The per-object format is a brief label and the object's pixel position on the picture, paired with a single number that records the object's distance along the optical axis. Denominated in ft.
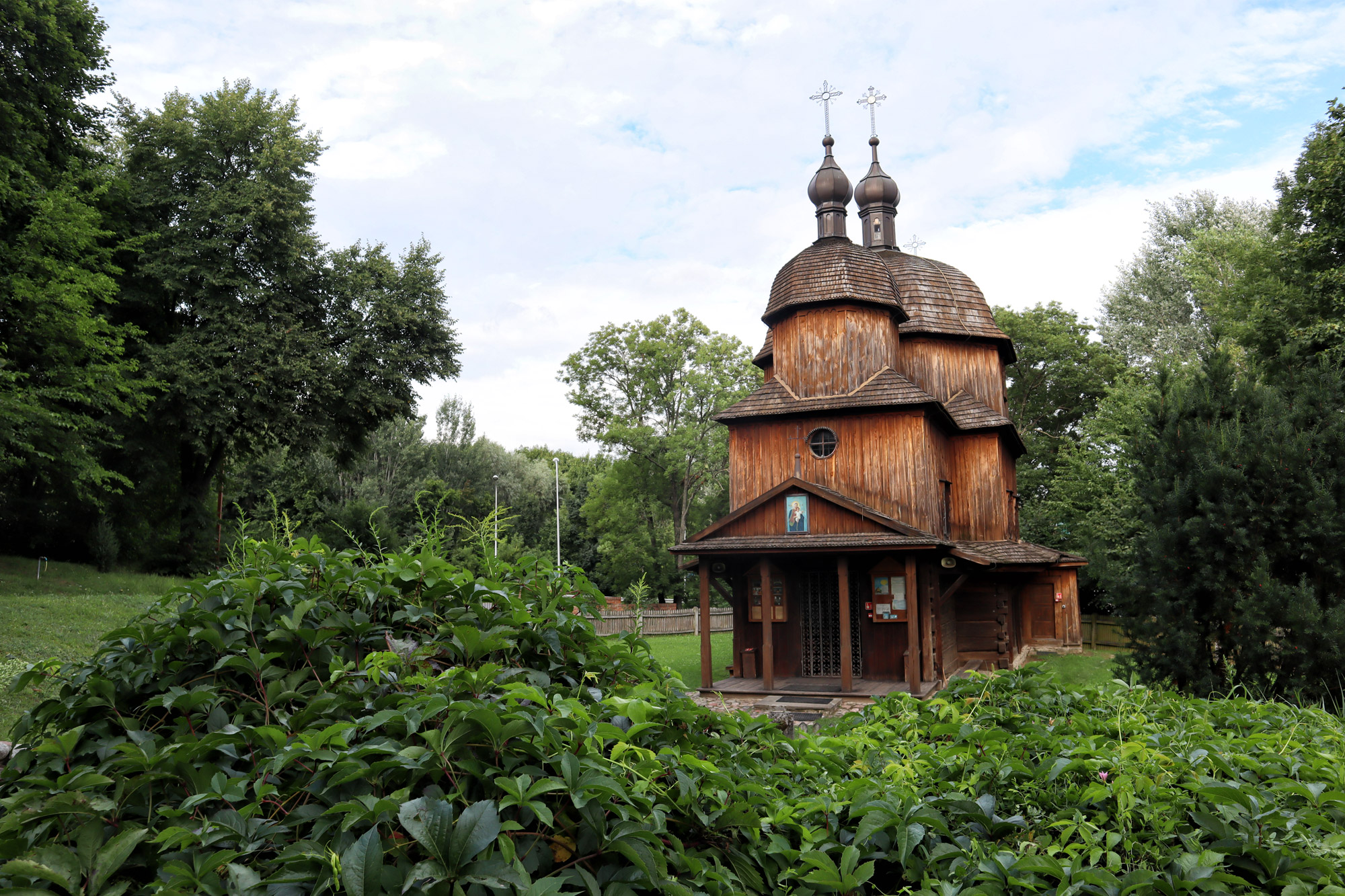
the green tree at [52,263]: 59.77
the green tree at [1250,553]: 24.11
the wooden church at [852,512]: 57.72
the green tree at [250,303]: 82.02
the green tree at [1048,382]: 129.08
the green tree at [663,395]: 139.85
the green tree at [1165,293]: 116.37
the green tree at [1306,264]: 54.29
